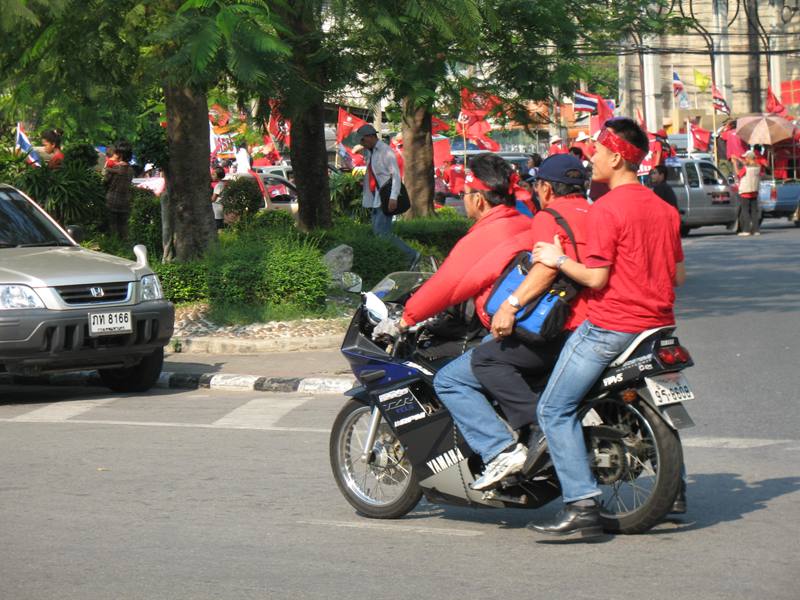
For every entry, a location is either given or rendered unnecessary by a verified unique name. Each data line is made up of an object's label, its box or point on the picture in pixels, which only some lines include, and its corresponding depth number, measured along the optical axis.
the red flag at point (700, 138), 49.31
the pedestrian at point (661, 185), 21.44
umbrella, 46.50
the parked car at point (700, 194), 34.25
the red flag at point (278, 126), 16.50
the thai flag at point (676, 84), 57.12
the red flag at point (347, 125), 33.94
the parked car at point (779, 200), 36.16
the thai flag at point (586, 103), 35.12
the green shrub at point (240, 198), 24.28
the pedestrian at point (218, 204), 25.47
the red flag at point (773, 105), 51.88
